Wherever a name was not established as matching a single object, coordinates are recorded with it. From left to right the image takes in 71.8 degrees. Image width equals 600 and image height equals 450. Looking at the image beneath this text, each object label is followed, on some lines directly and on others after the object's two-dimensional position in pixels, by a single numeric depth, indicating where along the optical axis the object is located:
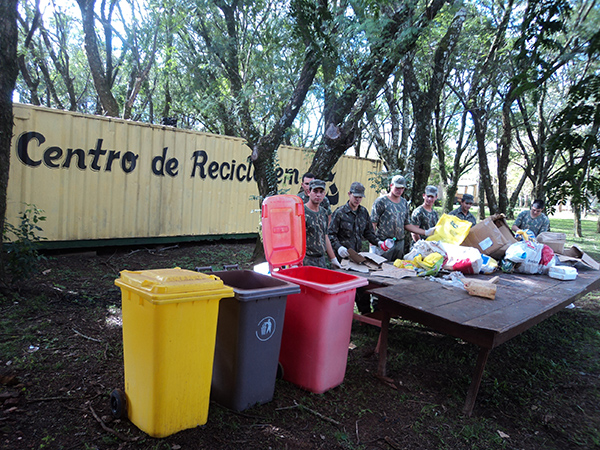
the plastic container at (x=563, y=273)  4.95
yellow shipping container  7.40
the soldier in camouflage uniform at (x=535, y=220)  8.49
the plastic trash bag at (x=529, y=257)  5.23
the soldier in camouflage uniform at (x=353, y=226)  5.24
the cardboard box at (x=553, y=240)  6.36
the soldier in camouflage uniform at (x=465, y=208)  7.23
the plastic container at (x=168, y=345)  2.50
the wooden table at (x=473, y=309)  3.15
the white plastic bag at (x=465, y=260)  4.76
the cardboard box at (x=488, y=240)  5.41
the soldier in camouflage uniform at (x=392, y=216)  6.06
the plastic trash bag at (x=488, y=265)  4.95
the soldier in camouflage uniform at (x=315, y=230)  4.64
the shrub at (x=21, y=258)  4.95
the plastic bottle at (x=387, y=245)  5.59
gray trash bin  2.89
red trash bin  3.29
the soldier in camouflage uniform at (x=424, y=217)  6.69
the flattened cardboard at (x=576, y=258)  5.90
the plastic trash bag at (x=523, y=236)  6.27
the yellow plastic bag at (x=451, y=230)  5.21
